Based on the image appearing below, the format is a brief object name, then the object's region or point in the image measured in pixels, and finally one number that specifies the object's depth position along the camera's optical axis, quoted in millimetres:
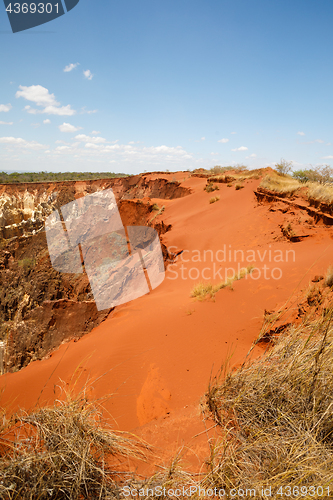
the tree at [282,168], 18234
